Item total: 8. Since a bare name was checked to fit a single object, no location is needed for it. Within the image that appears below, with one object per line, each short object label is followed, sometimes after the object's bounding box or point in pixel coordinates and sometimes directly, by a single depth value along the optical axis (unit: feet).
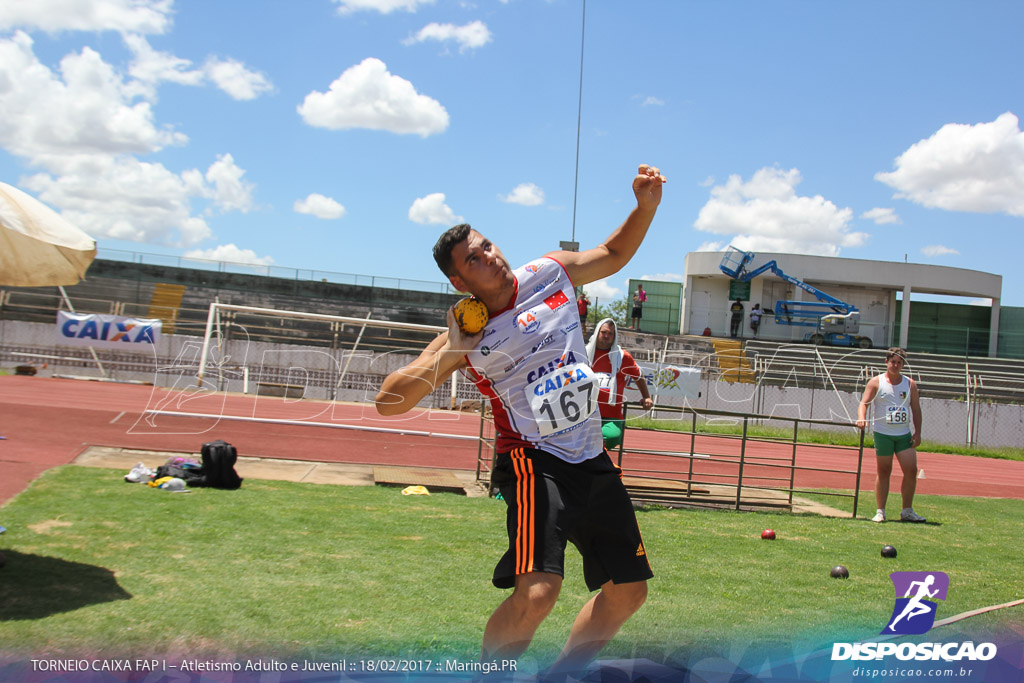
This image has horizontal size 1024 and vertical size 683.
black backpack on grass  25.68
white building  138.92
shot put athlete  9.12
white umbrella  14.88
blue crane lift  128.36
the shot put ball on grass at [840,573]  18.53
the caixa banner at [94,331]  76.48
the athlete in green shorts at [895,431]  28.09
